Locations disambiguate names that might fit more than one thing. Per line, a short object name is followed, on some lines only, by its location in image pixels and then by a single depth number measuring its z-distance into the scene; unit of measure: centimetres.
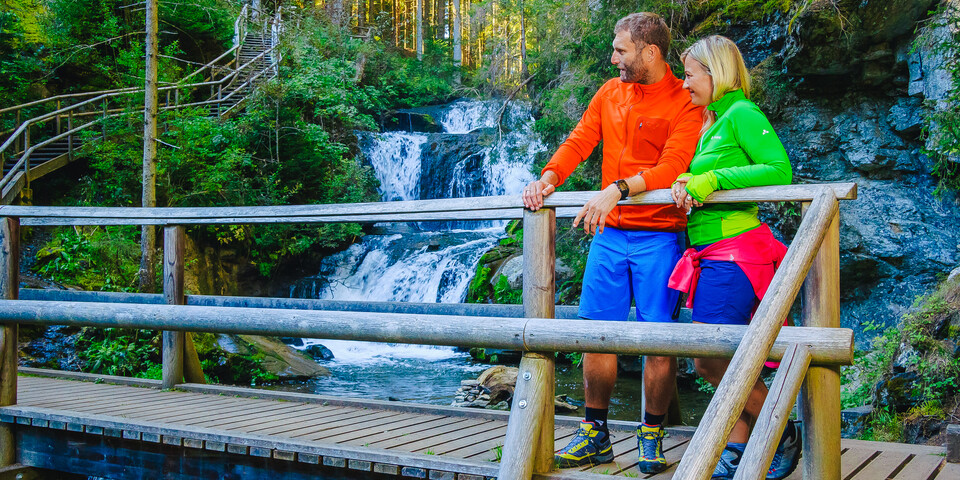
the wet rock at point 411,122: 2217
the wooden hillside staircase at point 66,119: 1395
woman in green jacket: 285
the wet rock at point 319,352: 1241
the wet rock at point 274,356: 1045
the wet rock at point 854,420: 650
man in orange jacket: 311
